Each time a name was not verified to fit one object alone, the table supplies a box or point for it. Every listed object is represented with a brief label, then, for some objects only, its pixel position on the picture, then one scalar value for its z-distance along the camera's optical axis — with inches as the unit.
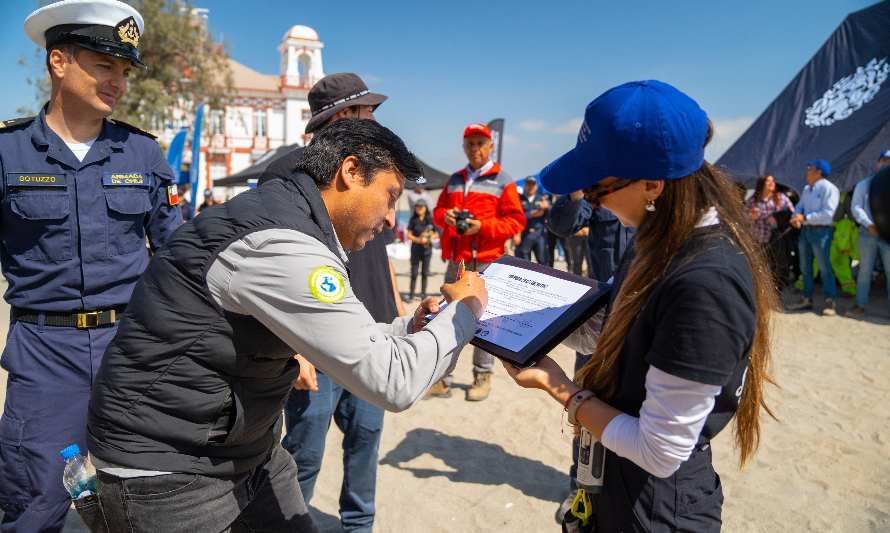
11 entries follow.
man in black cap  111.9
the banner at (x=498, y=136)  697.0
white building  1898.4
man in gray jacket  58.9
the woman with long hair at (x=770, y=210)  377.7
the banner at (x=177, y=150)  457.2
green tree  1026.7
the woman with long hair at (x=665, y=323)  51.8
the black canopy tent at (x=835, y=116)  387.9
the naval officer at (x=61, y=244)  91.9
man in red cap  205.6
